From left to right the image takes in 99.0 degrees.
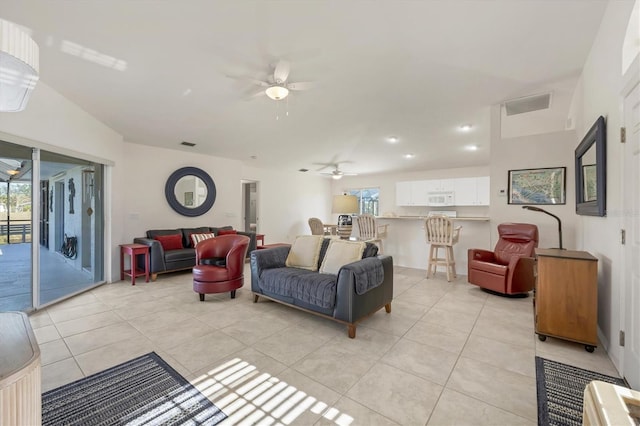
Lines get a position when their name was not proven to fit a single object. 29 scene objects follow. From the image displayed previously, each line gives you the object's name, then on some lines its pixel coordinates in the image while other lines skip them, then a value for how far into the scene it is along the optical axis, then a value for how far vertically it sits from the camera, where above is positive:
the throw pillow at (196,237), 5.19 -0.50
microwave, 7.25 +0.35
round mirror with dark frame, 5.48 +0.43
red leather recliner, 3.63 -0.72
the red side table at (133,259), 4.32 -0.78
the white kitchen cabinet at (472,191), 6.86 +0.53
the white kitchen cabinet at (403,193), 7.94 +0.53
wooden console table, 2.26 -0.74
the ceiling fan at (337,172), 7.49 +1.21
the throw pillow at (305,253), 3.43 -0.53
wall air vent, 4.01 +1.66
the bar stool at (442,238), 4.55 -0.46
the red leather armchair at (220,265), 3.51 -0.73
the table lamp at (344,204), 6.10 +0.17
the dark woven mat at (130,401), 1.55 -1.17
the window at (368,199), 8.86 +0.42
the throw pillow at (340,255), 3.08 -0.50
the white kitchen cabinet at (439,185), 7.28 +0.73
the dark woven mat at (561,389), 1.56 -1.18
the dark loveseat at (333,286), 2.56 -0.78
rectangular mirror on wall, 2.27 +0.38
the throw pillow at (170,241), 4.91 -0.54
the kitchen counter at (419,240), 4.89 -0.56
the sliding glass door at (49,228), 2.98 -0.22
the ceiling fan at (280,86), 2.87 +1.40
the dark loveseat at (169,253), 4.50 -0.72
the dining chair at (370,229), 5.51 -0.37
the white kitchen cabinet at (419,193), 7.67 +0.52
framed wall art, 3.89 +0.38
